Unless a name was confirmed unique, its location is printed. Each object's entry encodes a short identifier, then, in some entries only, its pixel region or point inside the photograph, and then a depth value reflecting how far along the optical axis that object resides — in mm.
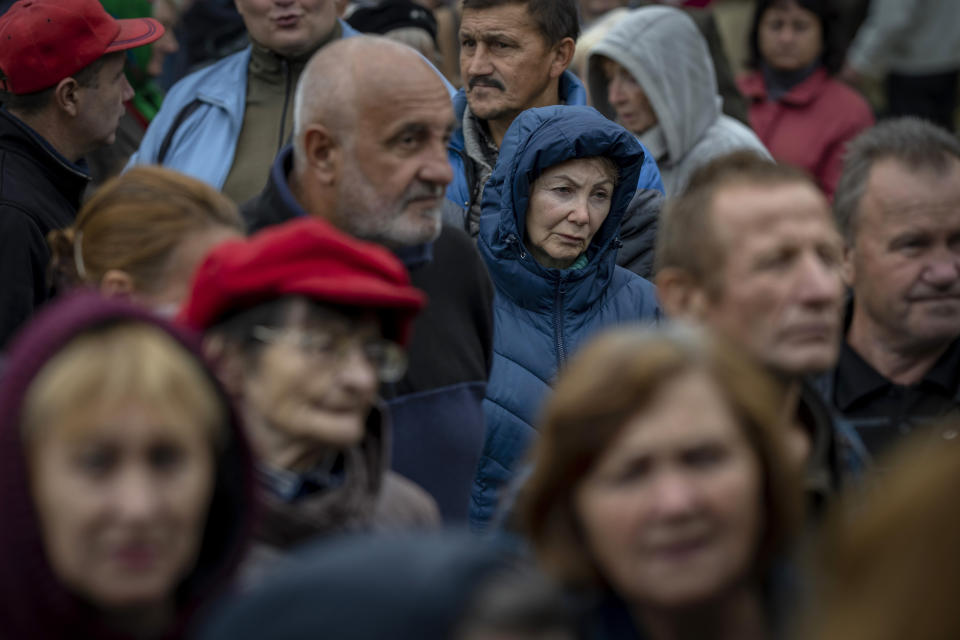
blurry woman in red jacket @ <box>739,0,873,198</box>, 15969
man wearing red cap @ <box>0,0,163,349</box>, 9453
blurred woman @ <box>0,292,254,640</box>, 4727
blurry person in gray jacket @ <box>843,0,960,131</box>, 18641
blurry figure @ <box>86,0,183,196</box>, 14375
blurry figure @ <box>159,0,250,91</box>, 16937
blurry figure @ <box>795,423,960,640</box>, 3760
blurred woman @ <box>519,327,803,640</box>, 4828
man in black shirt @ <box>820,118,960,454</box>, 7312
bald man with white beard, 7512
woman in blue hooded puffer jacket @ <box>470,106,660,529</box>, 9430
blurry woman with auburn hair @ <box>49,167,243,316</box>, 6543
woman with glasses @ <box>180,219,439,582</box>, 5547
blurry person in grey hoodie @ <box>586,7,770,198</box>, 12836
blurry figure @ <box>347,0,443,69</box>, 14887
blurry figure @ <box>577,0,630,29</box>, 17844
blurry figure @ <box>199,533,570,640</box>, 3830
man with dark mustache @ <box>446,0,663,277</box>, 11508
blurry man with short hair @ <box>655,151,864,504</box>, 6027
